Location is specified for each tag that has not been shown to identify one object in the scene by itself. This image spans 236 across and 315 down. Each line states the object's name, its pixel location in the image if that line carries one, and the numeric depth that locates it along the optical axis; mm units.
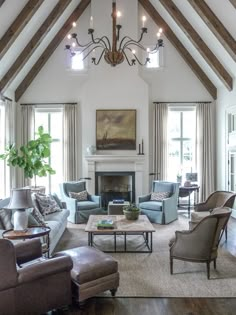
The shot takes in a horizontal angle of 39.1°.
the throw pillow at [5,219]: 4945
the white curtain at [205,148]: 9750
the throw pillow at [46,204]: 6516
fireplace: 9391
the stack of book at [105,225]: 5609
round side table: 4371
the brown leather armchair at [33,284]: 3068
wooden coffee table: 5516
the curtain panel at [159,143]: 9750
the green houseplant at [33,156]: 8609
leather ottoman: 3664
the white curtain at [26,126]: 9750
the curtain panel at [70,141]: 9773
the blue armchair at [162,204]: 7867
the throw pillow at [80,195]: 8297
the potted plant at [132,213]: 6184
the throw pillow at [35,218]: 5121
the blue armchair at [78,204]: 7922
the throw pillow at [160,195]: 8219
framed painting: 9539
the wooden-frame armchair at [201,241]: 4430
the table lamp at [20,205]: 4496
